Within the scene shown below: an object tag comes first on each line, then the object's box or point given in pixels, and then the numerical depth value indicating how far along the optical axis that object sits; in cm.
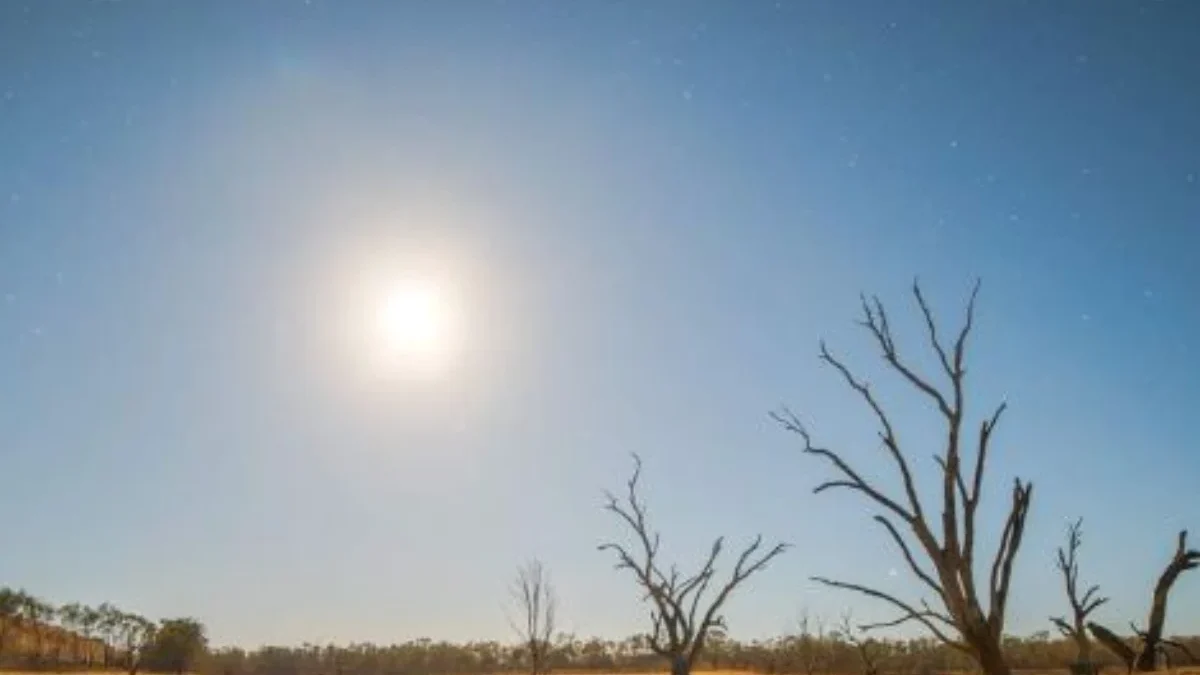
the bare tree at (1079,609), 1761
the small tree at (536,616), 4588
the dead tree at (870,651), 2892
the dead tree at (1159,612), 984
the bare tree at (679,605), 2466
